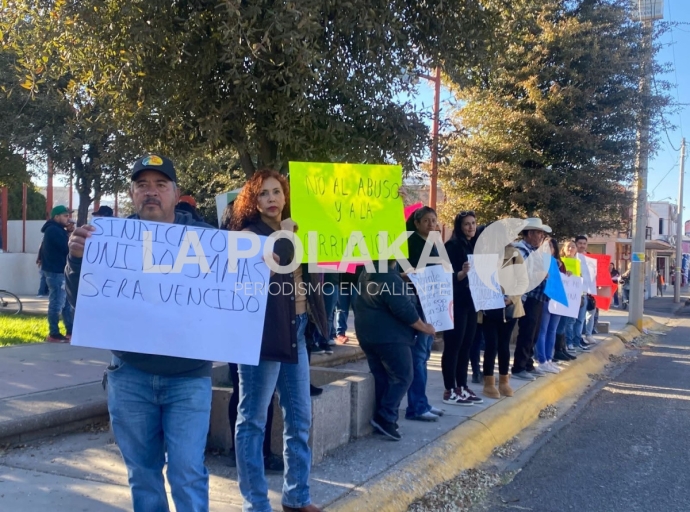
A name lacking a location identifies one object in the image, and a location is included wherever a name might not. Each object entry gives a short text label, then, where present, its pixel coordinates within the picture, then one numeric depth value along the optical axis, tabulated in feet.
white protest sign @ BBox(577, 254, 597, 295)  34.76
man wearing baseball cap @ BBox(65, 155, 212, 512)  9.16
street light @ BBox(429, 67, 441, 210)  21.51
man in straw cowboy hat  25.17
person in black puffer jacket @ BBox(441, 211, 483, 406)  20.47
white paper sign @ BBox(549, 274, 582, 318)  28.81
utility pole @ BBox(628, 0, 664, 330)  39.04
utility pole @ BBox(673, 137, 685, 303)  97.25
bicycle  40.96
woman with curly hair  11.12
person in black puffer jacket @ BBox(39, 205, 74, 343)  28.76
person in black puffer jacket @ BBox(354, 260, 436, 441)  16.60
